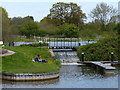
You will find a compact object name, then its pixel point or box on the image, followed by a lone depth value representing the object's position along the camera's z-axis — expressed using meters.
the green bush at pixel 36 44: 50.33
